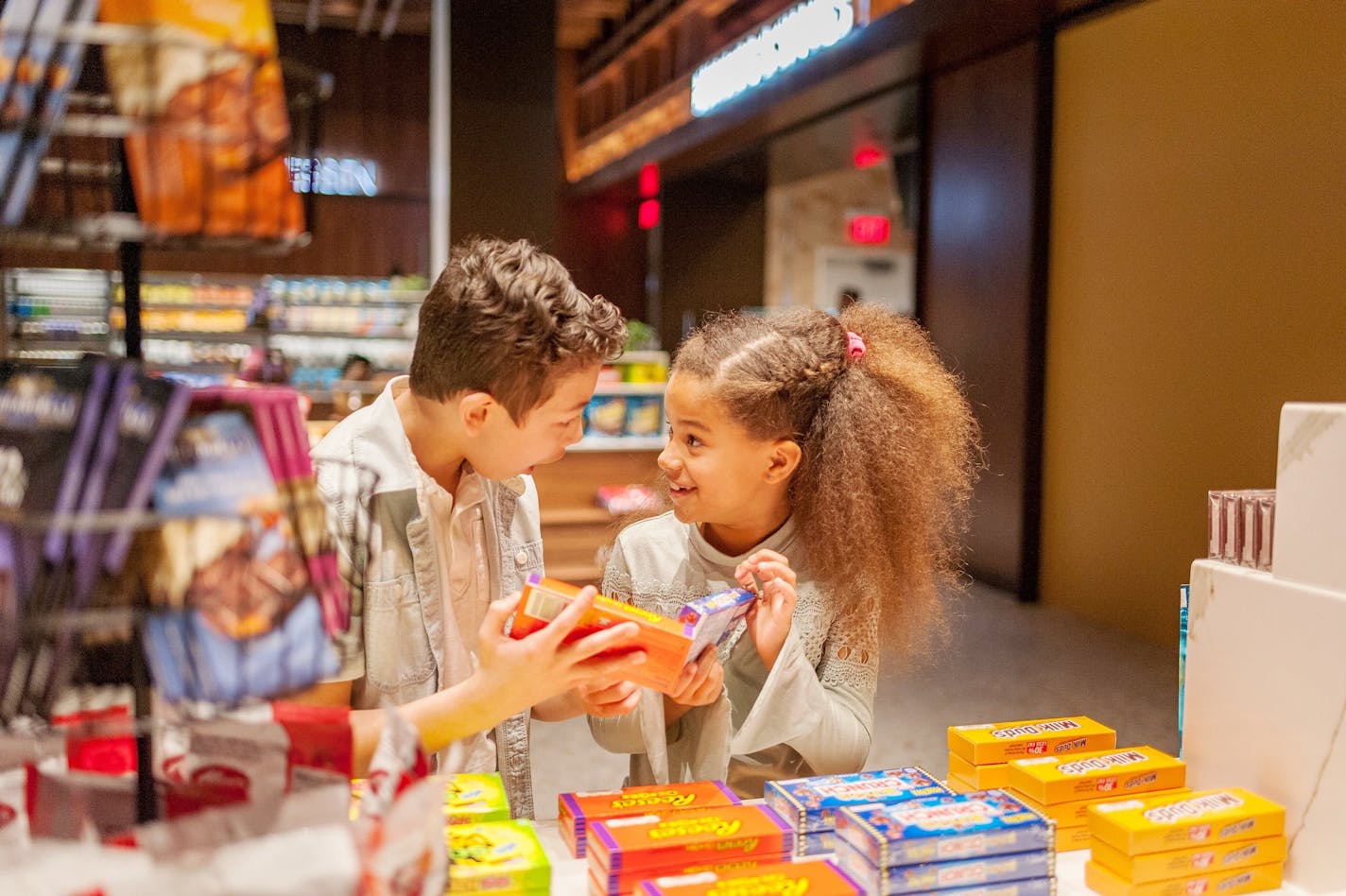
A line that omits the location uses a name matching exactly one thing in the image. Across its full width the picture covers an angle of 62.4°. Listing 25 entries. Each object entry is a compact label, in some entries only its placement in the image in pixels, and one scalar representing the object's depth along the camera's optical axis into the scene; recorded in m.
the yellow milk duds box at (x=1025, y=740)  1.53
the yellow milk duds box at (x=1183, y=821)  1.25
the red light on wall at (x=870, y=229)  13.43
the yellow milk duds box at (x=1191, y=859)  1.25
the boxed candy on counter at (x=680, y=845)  1.16
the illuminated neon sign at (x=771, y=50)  6.73
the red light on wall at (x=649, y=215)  13.20
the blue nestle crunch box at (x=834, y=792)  1.28
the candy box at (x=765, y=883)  1.10
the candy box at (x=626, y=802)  1.30
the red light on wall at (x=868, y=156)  9.64
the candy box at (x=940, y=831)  1.15
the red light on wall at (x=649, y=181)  11.82
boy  1.58
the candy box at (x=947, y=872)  1.14
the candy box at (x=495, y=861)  1.10
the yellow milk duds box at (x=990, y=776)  1.51
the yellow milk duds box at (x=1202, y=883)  1.25
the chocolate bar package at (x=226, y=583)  0.83
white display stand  1.33
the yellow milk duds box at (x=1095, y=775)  1.41
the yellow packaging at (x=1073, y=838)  1.40
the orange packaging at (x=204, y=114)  0.85
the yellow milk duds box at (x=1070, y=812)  1.40
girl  1.78
